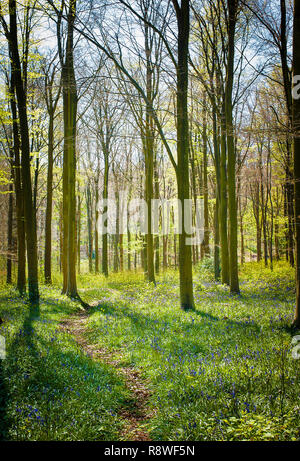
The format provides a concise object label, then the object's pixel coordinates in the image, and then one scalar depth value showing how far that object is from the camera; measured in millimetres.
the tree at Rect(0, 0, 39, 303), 10719
